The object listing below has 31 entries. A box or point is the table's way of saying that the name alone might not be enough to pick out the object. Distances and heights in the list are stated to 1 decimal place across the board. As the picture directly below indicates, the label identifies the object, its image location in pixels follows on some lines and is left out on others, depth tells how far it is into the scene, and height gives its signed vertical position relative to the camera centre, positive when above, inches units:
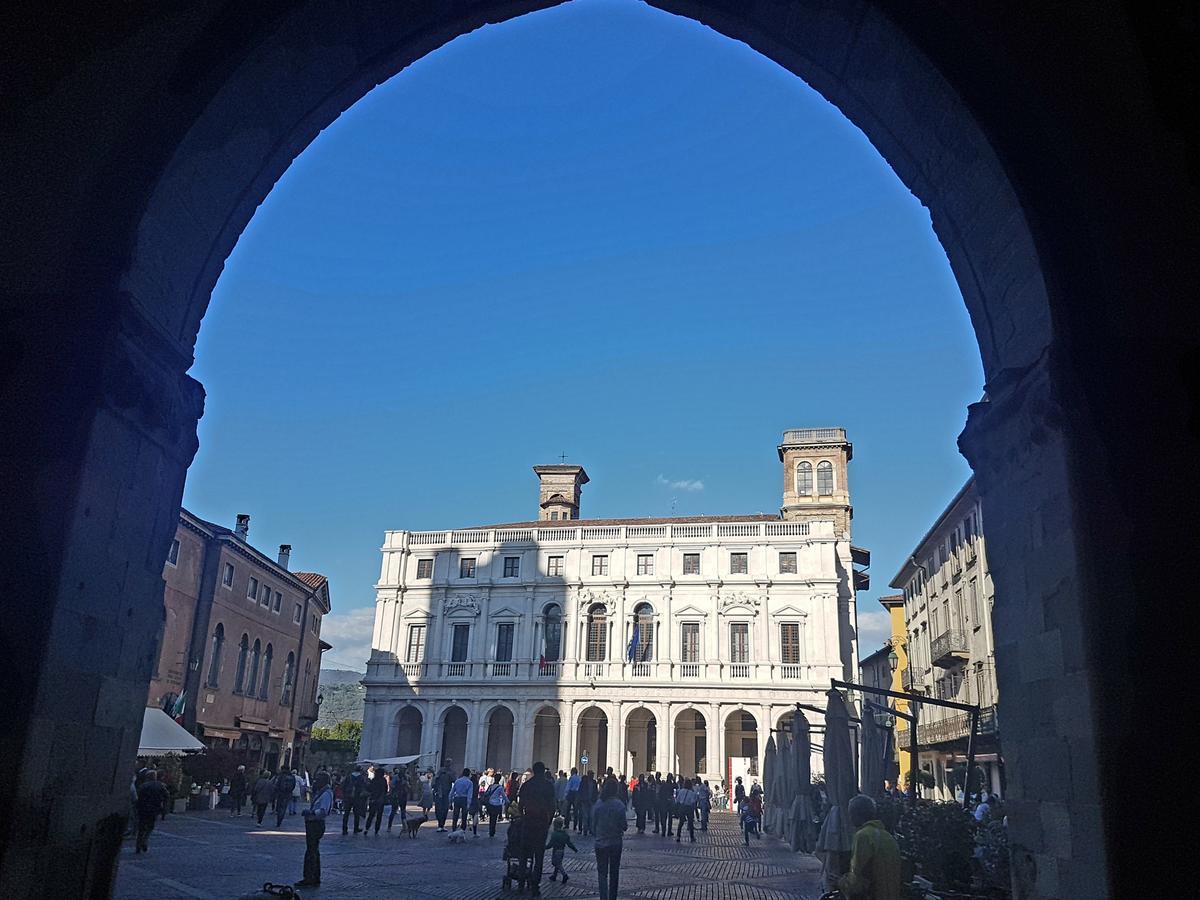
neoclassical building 1664.6 +173.3
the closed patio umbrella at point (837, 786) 408.8 -27.3
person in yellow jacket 229.0 -31.8
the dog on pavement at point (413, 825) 852.6 -98.2
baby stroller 464.4 -68.6
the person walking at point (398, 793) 948.2 -77.1
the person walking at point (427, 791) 1182.3 -94.3
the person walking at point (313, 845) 475.2 -67.3
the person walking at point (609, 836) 416.5 -48.6
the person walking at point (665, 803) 968.9 -75.8
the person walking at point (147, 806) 588.4 -62.5
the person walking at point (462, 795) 859.4 -68.2
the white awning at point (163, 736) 694.5 -20.3
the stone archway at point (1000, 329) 213.9 +102.6
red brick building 1249.4 +107.6
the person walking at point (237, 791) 1120.8 -95.9
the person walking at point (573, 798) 997.8 -76.7
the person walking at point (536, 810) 455.2 -41.7
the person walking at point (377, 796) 890.7 -75.5
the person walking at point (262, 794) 961.9 -85.8
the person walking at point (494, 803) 854.2 -76.0
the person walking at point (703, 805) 1043.3 -82.0
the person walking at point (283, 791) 1004.6 -87.1
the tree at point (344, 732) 2975.6 -49.2
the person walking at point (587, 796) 982.4 -72.6
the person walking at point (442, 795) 970.7 -78.2
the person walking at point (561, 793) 1086.4 -78.3
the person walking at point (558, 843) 517.7 -66.3
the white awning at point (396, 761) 1499.9 -68.2
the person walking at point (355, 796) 889.5 -77.6
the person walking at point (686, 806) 894.4 -71.7
